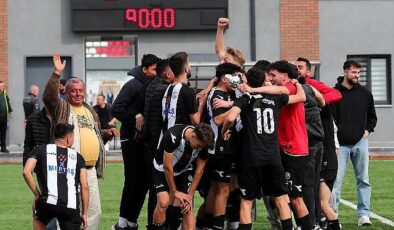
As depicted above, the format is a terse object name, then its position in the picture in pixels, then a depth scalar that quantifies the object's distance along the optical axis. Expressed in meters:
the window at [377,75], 35.16
